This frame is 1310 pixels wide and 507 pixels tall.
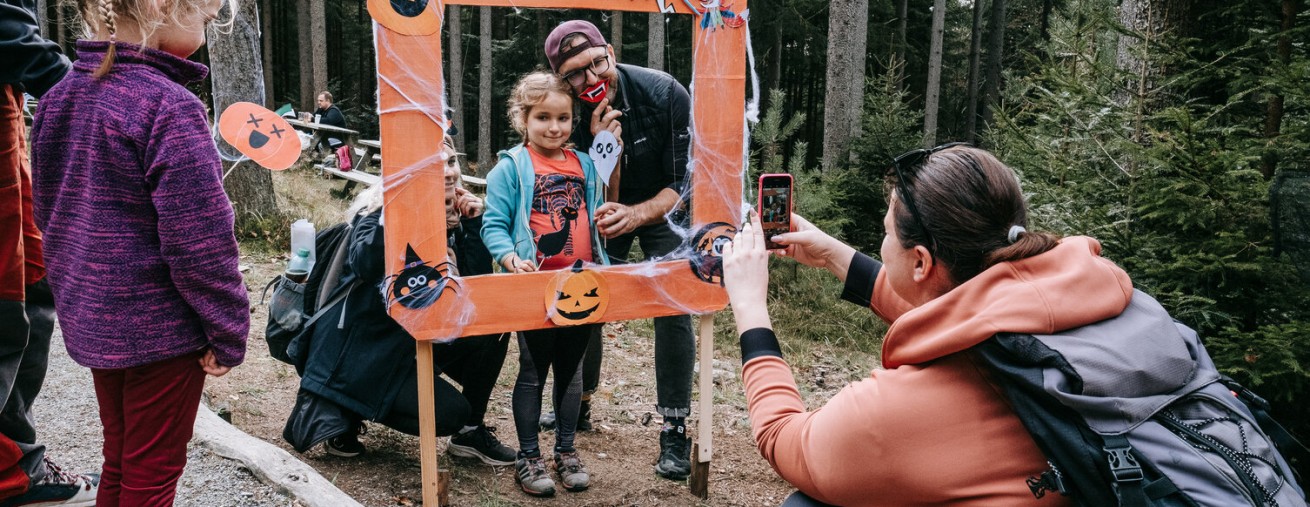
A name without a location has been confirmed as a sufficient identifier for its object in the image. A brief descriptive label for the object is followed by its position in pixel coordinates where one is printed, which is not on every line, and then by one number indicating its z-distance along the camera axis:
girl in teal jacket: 2.86
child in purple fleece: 1.91
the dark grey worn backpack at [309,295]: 3.27
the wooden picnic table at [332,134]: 11.29
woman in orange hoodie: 1.49
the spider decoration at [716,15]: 2.90
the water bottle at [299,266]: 3.35
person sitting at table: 12.53
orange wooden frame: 2.50
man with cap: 2.88
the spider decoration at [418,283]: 2.61
